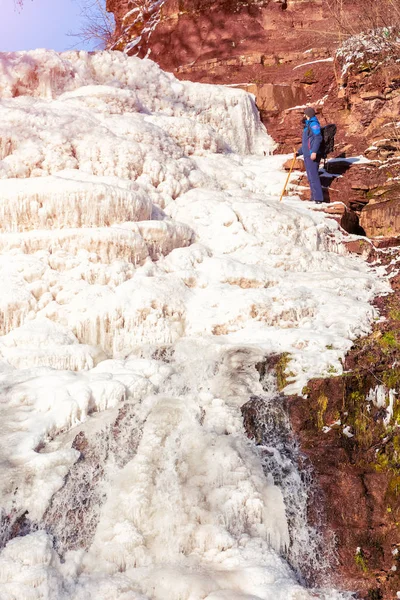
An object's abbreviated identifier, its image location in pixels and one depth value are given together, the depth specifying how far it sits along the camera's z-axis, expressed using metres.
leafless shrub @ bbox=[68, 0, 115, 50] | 23.16
